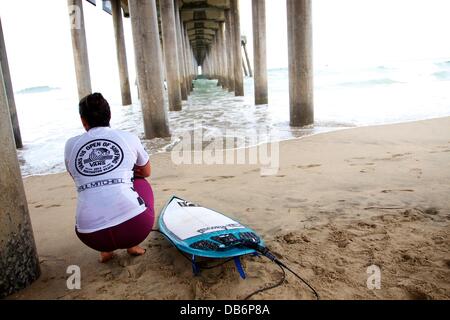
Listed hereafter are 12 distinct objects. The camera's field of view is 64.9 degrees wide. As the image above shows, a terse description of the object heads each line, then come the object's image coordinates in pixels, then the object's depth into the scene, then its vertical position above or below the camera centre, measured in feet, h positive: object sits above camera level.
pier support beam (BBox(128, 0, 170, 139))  22.17 +1.60
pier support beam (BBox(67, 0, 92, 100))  36.09 +4.97
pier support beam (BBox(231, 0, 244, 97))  57.67 +5.55
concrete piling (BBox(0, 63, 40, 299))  6.66 -2.32
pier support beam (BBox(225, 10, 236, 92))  70.49 +5.74
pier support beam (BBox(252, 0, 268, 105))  43.32 +3.96
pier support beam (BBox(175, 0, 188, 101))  60.56 +4.99
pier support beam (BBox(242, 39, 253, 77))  135.65 +10.68
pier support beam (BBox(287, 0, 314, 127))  23.77 +1.28
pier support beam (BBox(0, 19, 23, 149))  22.86 +1.13
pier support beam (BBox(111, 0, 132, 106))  54.03 +6.00
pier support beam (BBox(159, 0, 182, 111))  42.50 +4.31
